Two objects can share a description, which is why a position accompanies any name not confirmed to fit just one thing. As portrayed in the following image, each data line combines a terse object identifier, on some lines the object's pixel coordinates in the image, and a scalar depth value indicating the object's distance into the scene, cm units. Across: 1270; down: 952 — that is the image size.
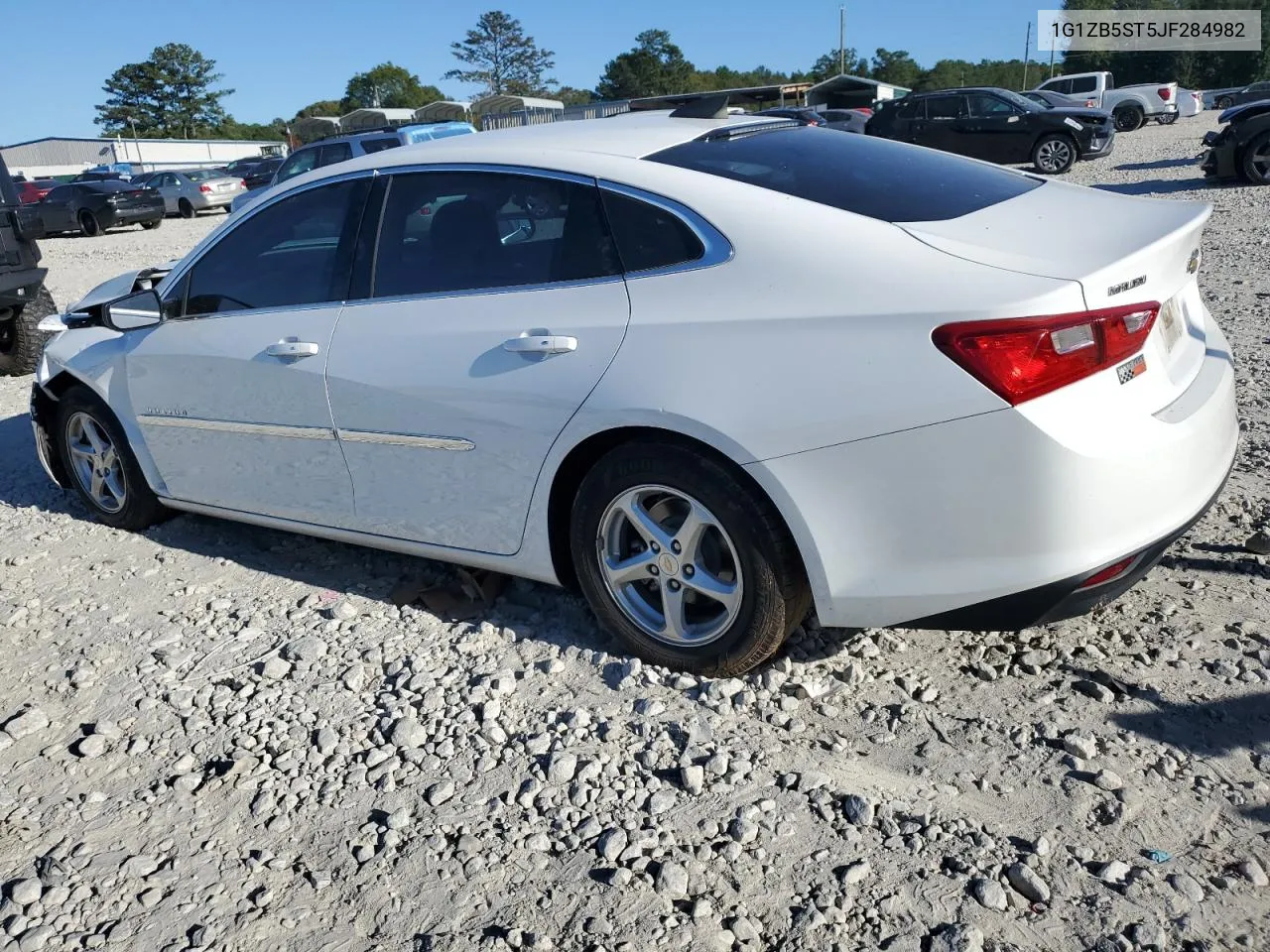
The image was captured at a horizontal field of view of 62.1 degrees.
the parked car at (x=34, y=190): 2860
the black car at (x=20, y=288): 781
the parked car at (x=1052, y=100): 2128
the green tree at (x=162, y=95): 9588
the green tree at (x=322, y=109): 10975
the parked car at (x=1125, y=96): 3297
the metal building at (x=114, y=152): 6788
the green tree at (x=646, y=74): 9244
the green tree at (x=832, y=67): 9600
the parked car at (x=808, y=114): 2547
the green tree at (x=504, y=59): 11081
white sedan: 256
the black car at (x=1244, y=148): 1378
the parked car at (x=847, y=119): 2672
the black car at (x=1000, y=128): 1994
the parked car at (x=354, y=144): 1612
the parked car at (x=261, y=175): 2804
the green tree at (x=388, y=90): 10738
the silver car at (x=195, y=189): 2983
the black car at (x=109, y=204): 2453
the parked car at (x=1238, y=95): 3876
